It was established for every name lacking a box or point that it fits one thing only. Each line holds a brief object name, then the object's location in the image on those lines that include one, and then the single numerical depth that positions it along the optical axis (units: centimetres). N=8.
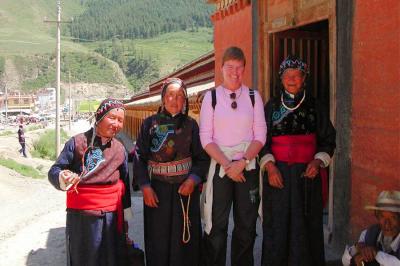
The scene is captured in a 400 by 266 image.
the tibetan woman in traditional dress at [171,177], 355
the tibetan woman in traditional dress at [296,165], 349
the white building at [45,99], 9161
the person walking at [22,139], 2455
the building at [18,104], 9700
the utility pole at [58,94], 2213
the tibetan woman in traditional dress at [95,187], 343
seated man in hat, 303
